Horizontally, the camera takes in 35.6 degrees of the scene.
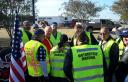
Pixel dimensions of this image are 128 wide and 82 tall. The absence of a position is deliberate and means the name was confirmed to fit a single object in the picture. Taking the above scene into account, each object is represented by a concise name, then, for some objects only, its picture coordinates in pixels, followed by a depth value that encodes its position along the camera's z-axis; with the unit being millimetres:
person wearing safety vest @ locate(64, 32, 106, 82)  3325
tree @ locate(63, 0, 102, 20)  35911
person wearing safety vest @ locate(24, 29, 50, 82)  4012
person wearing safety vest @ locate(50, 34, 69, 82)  4086
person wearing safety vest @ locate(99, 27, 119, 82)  4055
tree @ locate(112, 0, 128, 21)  35678
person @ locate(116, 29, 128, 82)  3435
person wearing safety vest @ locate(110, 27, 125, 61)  5043
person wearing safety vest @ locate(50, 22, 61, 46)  5558
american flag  4140
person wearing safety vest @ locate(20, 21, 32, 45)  5651
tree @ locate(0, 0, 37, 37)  11983
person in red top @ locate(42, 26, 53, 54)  4748
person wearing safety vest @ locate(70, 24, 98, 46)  5048
